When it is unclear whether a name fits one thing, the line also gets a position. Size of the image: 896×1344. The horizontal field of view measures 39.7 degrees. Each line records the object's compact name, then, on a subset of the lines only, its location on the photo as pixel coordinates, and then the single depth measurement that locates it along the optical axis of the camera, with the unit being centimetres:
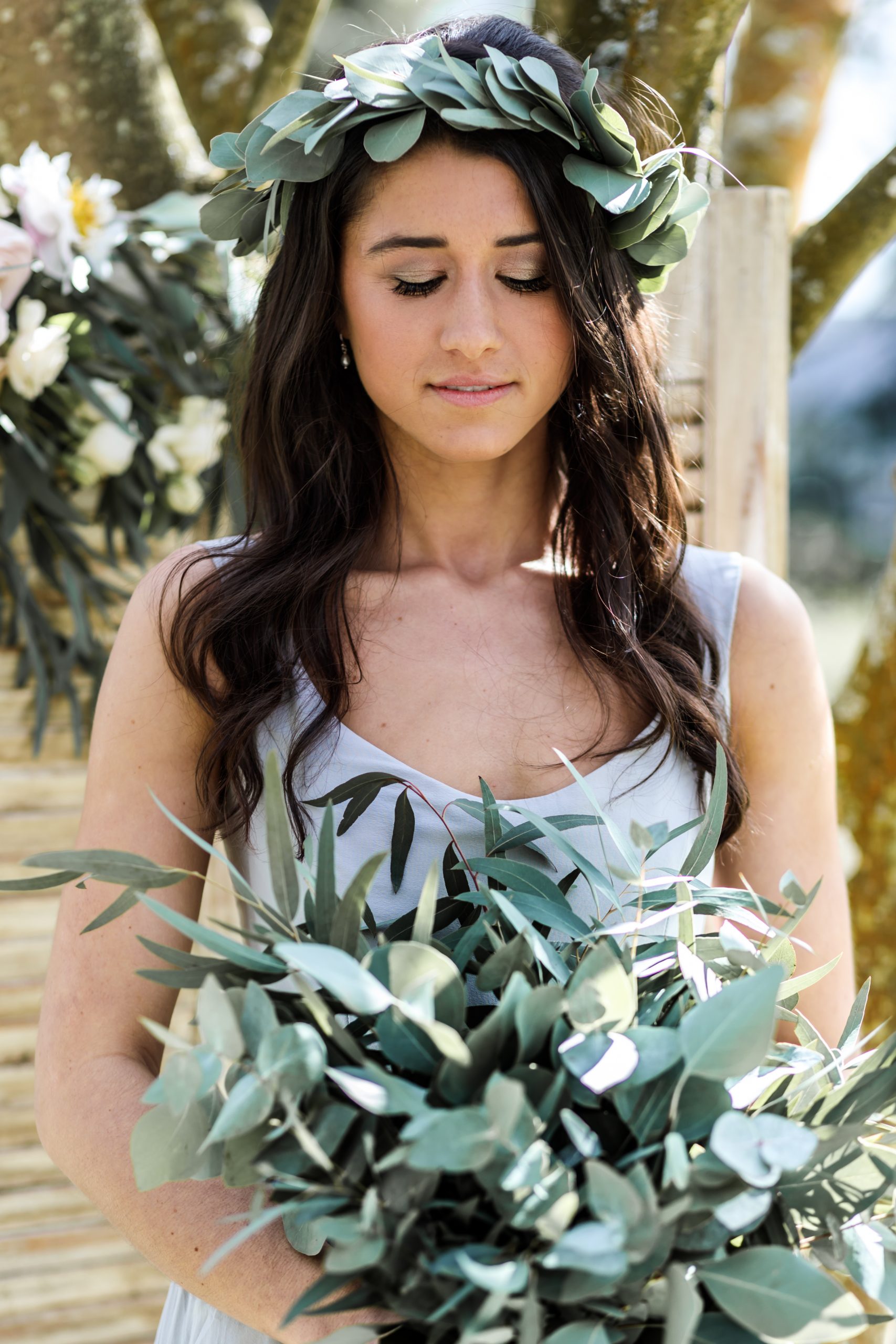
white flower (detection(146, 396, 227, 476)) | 171
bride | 112
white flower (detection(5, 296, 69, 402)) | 158
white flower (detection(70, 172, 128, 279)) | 162
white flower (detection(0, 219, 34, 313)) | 158
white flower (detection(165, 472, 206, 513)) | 174
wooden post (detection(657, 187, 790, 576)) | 167
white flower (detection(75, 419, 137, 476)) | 166
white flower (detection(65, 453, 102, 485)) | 167
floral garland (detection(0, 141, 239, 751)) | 160
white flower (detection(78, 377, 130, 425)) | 167
